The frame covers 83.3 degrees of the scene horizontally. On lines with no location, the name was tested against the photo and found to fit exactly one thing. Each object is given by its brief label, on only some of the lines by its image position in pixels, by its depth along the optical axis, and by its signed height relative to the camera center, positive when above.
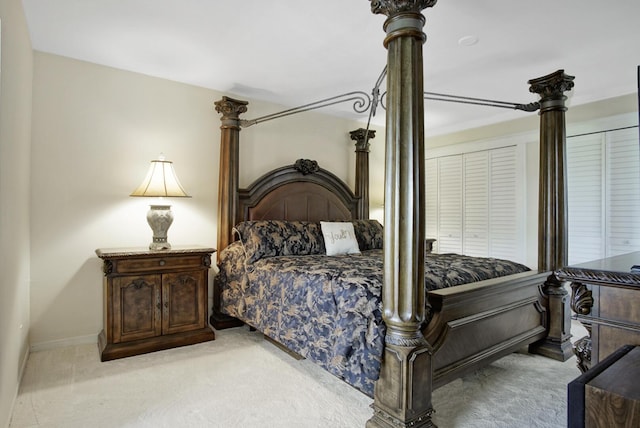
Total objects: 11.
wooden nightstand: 2.81 -0.68
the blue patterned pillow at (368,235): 4.02 -0.19
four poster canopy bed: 1.79 -0.40
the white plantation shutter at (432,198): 5.52 +0.32
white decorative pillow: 3.62 -0.21
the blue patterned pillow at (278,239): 3.25 -0.20
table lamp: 3.14 +0.22
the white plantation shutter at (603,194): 3.64 +0.26
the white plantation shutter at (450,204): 5.20 +0.21
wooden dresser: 1.16 -0.28
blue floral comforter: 1.95 -0.54
